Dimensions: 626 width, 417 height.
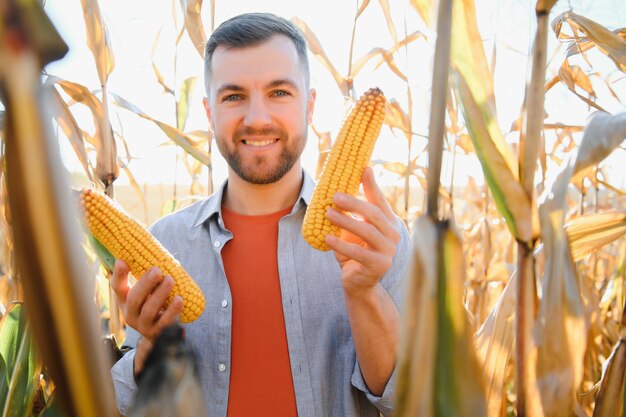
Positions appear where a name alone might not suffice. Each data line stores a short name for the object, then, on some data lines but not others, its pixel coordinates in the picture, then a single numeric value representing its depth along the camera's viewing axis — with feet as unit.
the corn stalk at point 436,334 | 2.21
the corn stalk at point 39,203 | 1.25
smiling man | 5.19
